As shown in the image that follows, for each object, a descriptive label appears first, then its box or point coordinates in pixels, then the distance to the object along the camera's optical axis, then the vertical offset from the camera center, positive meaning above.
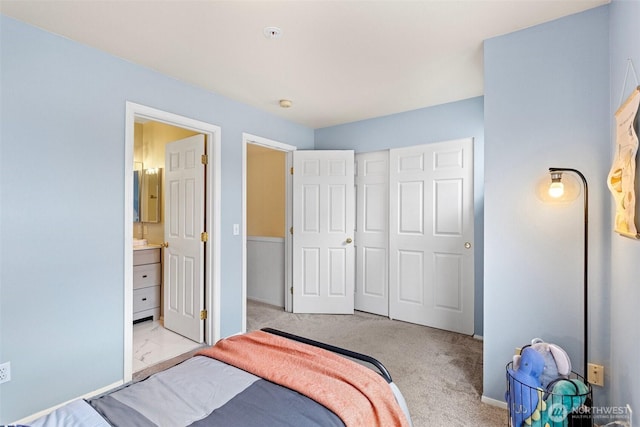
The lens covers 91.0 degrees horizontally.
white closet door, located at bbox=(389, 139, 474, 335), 3.25 -0.24
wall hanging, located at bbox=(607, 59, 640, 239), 1.29 +0.21
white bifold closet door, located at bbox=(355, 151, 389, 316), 3.80 -0.24
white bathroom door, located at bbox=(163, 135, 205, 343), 3.03 -0.25
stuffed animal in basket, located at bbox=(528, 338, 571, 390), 1.64 -0.80
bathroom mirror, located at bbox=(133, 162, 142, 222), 3.97 +0.23
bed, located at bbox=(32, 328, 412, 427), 1.10 -0.72
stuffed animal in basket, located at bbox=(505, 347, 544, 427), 1.61 -0.90
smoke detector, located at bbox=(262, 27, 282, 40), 1.94 +1.13
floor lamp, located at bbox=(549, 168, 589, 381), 1.72 +0.01
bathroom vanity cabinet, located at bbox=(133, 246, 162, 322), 3.44 -0.79
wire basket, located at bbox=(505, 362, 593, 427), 1.53 -0.95
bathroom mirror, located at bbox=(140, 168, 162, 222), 3.90 +0.21
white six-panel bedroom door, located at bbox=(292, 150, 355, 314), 3.88 -0.24
